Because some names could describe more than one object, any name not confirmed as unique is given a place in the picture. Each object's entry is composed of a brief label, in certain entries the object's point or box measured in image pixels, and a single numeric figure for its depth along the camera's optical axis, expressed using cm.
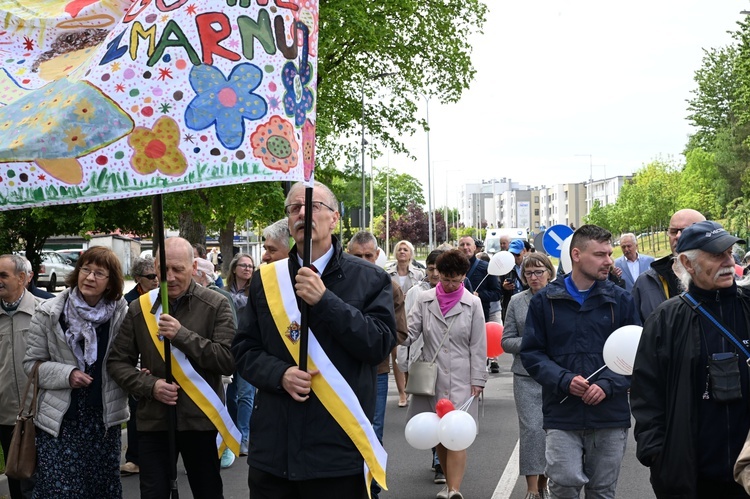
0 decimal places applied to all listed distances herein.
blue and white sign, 1392
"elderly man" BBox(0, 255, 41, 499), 629
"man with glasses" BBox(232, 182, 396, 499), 408
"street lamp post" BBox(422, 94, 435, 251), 6117
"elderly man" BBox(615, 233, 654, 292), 1124
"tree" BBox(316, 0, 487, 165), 2427
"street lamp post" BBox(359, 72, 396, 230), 2461
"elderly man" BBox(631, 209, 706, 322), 768
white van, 4744
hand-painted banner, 357
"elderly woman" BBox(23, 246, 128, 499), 538
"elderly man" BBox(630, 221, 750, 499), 405
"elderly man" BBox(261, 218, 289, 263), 652
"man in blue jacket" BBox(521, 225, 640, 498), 563
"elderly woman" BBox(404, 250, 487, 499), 757
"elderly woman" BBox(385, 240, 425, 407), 1200
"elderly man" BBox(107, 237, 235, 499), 529
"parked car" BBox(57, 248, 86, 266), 4979
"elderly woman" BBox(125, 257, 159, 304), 800
